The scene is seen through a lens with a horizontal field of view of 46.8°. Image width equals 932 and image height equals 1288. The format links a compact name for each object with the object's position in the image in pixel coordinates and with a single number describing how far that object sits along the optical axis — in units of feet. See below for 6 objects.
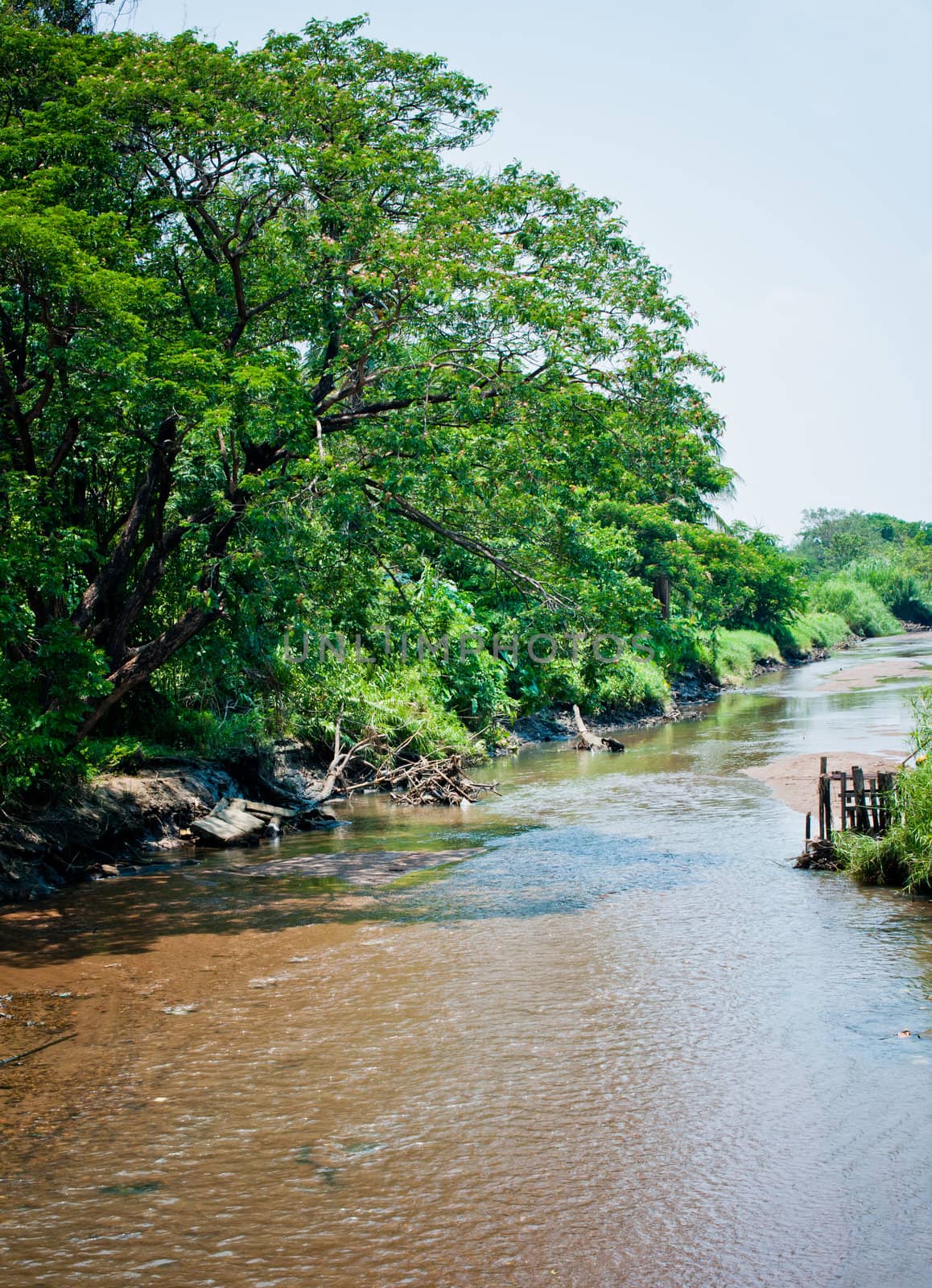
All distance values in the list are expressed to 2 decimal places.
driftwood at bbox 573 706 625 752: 86.65
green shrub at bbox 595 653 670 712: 100.68
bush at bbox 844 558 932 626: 255.91
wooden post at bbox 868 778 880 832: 41.32
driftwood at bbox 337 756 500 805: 65.57
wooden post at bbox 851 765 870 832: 41.16
